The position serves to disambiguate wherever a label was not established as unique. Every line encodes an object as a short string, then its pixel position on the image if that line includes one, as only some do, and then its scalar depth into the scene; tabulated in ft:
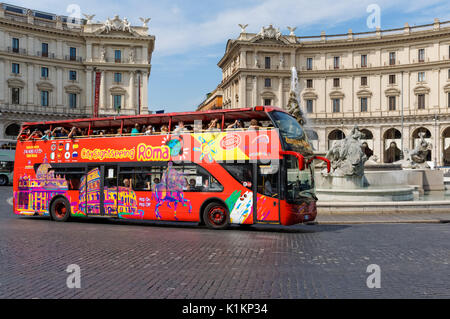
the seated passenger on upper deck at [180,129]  49.38
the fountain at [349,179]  66.74
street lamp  225.33
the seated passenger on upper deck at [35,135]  57.36
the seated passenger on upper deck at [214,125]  48.06
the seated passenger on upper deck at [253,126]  45.44
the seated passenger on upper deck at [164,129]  50.44
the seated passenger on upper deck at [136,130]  51.44
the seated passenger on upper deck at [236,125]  47.44
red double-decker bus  45.03
